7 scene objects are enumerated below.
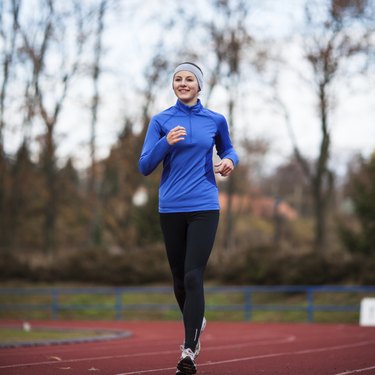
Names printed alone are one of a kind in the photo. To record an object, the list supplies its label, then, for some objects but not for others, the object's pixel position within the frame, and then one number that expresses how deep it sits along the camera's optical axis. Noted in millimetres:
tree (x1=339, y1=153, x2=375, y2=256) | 31000
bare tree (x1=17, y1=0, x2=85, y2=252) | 34969
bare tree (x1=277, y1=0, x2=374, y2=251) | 30203
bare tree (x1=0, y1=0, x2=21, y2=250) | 35219
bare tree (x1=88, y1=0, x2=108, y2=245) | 35906
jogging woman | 6820
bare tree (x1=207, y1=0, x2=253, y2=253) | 34719
